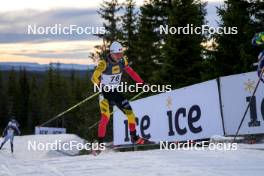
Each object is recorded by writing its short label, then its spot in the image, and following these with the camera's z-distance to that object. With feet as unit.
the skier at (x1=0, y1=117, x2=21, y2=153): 85.87
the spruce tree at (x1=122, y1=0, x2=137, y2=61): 138.92
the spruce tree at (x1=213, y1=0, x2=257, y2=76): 72.95
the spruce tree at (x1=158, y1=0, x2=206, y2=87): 91.35
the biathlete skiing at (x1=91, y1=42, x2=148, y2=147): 35.88
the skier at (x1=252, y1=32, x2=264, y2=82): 34.04
